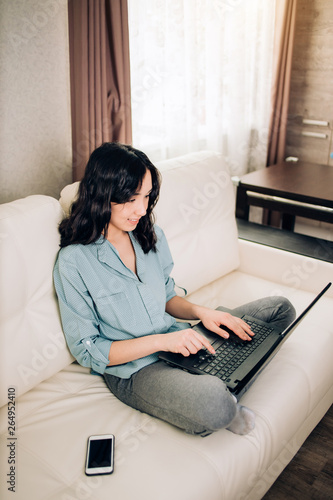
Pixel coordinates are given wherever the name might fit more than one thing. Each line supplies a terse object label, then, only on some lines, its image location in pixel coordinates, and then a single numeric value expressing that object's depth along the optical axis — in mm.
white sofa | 1072
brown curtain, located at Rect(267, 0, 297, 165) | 2754
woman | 1235
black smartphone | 1071
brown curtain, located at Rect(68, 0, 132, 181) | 1647
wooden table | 2277
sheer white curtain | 2127
